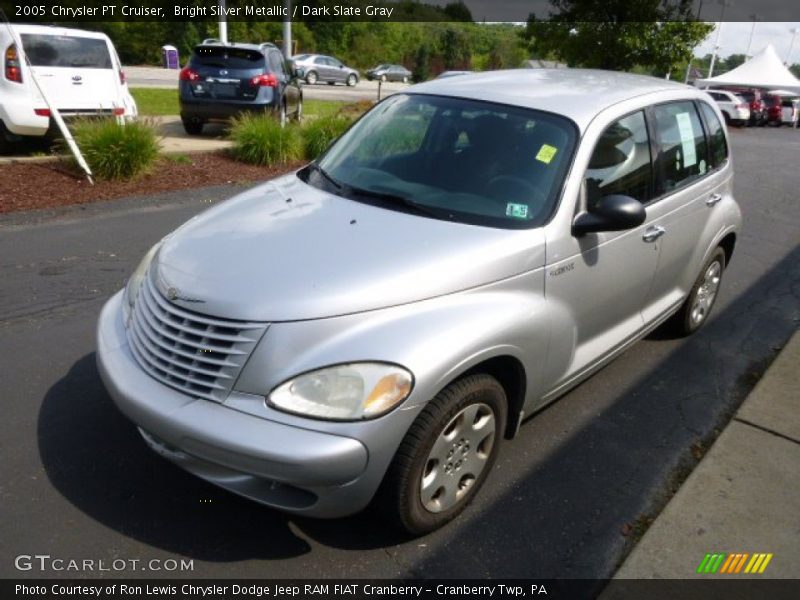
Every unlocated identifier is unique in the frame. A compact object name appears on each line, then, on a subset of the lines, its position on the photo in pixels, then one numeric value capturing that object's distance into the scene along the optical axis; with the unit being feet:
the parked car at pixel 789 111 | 112.47
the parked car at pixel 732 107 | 95.50
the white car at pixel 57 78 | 29.17
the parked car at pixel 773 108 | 110.32
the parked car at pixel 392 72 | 142.57
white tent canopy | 129.39
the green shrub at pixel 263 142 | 32.94
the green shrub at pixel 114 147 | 27.48
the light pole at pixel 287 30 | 56.84
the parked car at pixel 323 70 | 115.14
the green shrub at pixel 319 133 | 35.19
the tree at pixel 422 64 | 149.89
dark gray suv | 40.04
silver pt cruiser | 7.83
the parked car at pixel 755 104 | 104.47
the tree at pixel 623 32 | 60.44
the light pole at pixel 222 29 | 55.99
